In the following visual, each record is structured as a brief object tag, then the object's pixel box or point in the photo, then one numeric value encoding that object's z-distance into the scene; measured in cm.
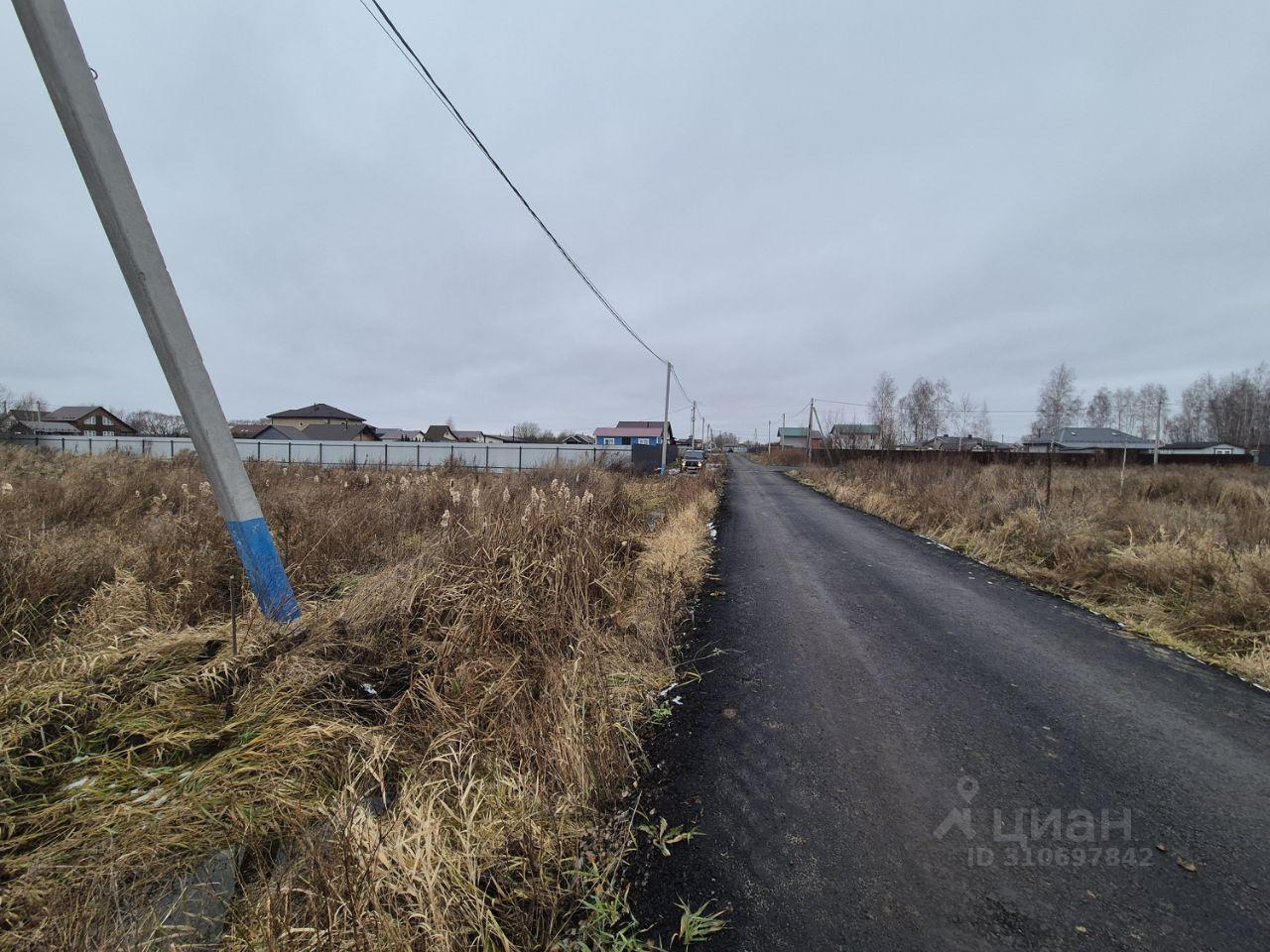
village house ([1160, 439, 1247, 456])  5068
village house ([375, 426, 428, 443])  8217
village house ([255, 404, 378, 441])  4969
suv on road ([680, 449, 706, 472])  2783
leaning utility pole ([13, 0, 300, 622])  297
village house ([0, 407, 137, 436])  4928
